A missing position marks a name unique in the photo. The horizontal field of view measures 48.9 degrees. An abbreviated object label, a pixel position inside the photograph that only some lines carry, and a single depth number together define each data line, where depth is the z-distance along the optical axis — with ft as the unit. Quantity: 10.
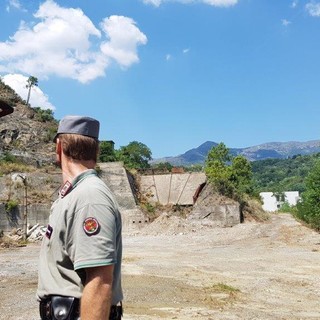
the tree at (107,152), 104.36
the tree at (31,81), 159.32
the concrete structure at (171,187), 82.54
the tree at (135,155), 119.08
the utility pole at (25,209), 60.45
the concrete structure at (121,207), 62.77
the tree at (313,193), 52.82
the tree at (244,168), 109.59
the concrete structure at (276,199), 233.80
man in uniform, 4.74
